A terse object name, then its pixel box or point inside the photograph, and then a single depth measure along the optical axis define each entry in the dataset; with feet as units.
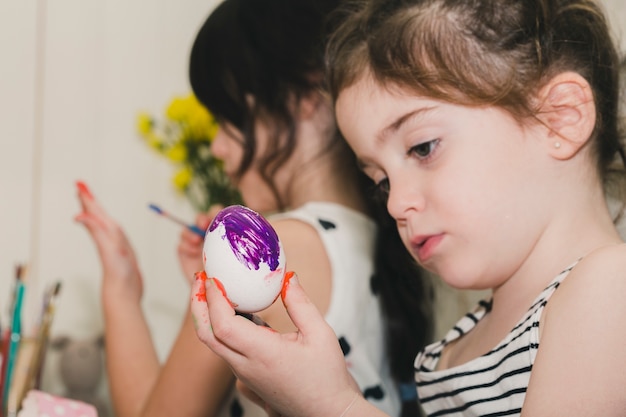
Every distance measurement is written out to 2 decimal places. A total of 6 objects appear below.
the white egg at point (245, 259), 1.95
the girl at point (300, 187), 3.10
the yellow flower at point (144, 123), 4.77
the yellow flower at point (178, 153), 4.59
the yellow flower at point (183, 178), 4.77
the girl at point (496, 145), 2.27
